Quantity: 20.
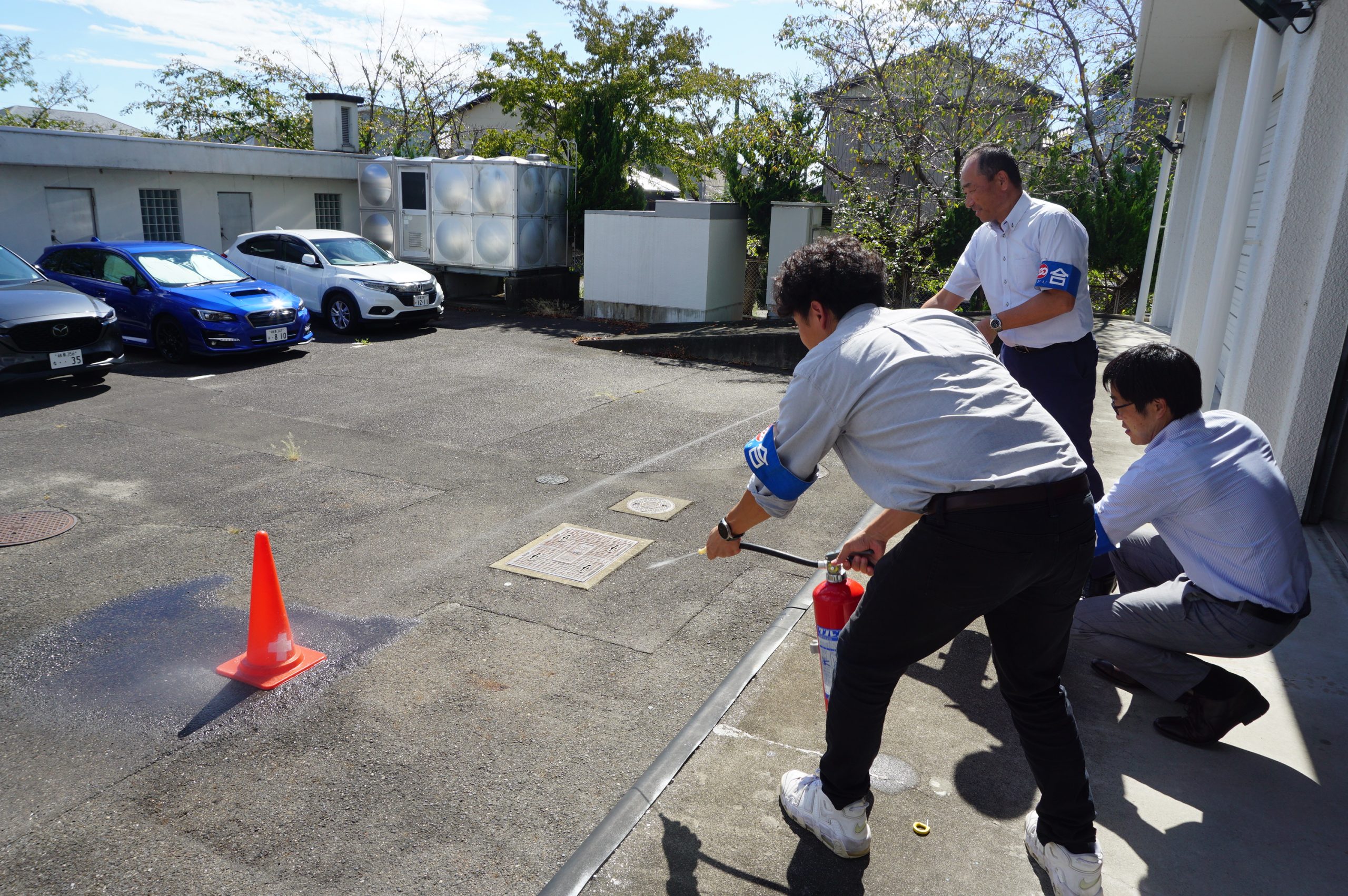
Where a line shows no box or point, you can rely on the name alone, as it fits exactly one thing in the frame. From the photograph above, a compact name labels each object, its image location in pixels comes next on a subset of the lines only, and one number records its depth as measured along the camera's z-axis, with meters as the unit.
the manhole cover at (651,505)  6.57
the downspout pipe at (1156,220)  14.02
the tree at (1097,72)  16.28
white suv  14.54
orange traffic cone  4.07
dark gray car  9.41
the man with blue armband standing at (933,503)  2.34
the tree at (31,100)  33.09
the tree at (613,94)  19.89
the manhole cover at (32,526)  5.80
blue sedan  11.83
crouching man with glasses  3.08
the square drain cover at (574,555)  5.38
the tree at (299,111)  29.38
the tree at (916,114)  15.70
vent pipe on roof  20.12
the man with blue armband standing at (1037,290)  4.11
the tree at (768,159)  17.05
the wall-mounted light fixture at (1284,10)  5.21
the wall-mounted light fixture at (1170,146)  13.20
